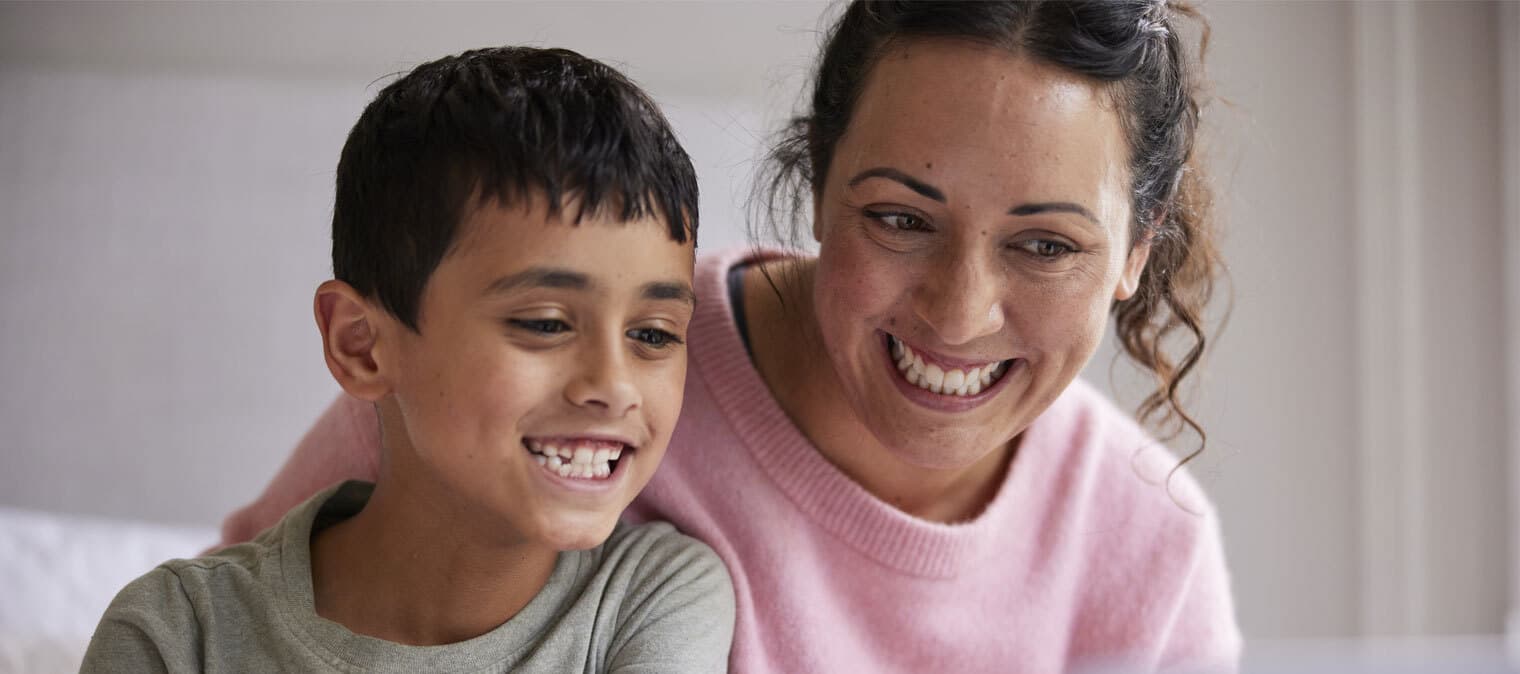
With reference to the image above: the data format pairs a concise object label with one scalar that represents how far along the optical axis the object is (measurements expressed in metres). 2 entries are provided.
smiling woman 1.25
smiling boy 1.12
